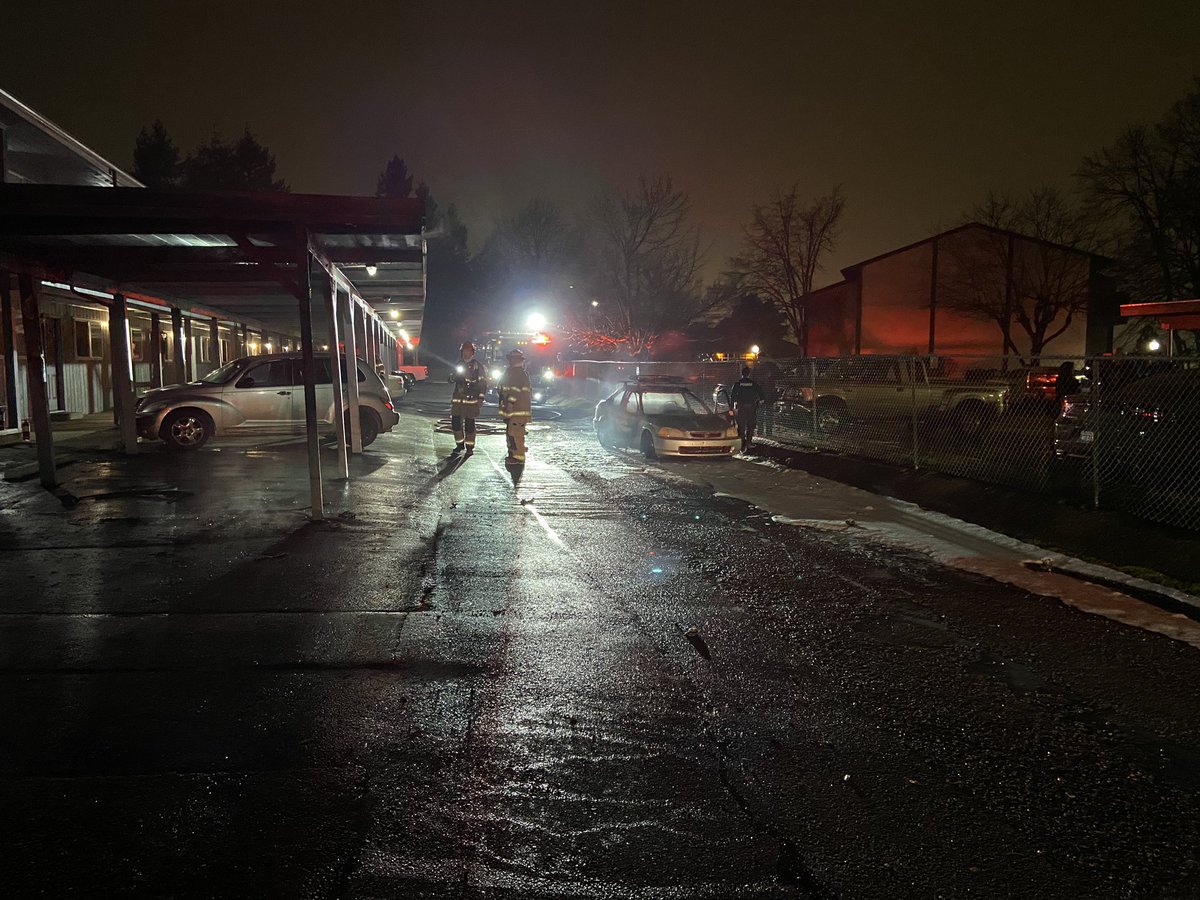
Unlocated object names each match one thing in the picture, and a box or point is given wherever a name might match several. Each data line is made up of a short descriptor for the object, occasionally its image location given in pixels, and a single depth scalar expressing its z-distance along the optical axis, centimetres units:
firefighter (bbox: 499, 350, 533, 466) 1379
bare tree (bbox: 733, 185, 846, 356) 5188
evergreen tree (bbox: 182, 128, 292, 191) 6500
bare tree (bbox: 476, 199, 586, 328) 6912
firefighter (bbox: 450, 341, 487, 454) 1572
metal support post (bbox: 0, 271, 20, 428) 1616
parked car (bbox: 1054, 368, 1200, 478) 905
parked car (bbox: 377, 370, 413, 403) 3050
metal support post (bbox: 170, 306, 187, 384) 1894
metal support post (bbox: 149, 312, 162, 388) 2019
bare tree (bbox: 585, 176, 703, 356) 4744
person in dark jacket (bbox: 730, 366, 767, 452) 1647
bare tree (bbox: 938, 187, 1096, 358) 3891
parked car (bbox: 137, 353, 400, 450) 1498
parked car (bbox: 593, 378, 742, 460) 1485
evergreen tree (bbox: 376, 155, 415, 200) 8731
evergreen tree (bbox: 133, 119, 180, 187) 6397
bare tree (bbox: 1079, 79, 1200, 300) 3092
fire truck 3531
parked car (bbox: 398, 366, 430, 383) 5956
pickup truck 1446
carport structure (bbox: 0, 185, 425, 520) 846
